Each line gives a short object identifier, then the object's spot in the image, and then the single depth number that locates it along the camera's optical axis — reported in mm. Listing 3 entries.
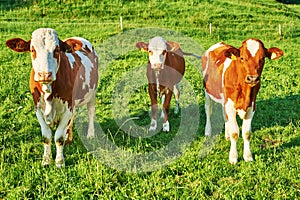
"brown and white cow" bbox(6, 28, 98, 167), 5262
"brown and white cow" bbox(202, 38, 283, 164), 5621
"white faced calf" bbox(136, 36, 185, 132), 7523
